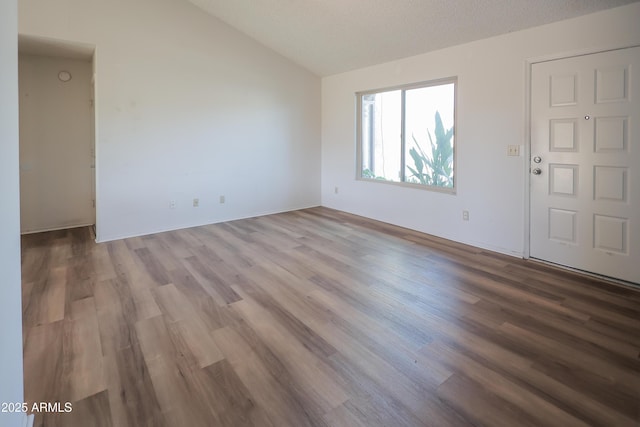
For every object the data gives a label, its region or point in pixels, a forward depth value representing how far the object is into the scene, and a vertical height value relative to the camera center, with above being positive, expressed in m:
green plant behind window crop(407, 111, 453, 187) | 4.51 +0.56
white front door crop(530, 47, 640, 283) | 2.91 +0.35
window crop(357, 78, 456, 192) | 4.51 +0.99
